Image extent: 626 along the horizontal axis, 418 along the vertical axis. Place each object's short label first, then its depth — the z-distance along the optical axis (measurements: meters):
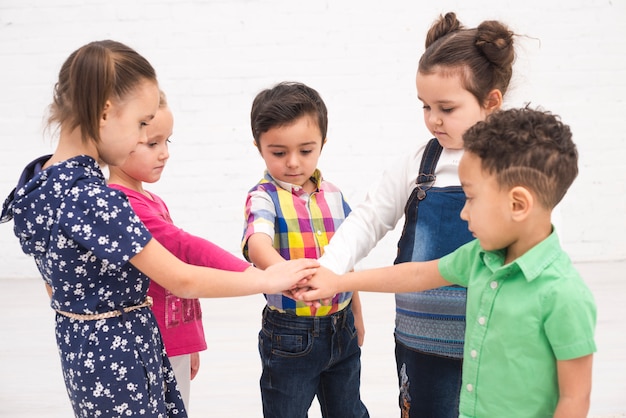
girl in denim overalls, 1.48
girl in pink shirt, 1.55
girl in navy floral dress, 1.23
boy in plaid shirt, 1.62
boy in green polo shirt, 1.07
